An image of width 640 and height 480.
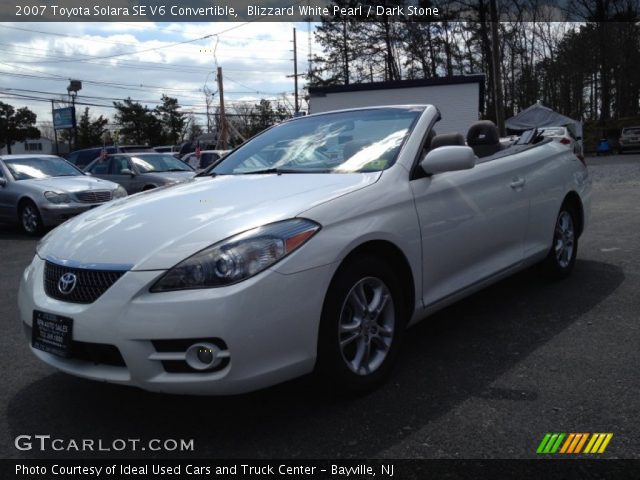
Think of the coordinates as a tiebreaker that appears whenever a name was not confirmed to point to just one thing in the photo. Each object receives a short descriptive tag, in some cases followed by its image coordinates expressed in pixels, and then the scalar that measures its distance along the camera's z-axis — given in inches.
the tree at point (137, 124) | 2508.6
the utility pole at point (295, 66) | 2118.8
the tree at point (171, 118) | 2620.6
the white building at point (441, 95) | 1007.0
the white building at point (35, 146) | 3031.5
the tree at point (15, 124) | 2481.5
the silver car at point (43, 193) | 410.0
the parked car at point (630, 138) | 1387.8
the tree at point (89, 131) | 2642.7
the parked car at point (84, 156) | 904.9
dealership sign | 2016.1
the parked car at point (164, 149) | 1291.7
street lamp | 1925.4
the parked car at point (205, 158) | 767.1
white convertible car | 101.3
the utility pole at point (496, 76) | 898.5
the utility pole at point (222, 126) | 1480.1
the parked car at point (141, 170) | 503.2
